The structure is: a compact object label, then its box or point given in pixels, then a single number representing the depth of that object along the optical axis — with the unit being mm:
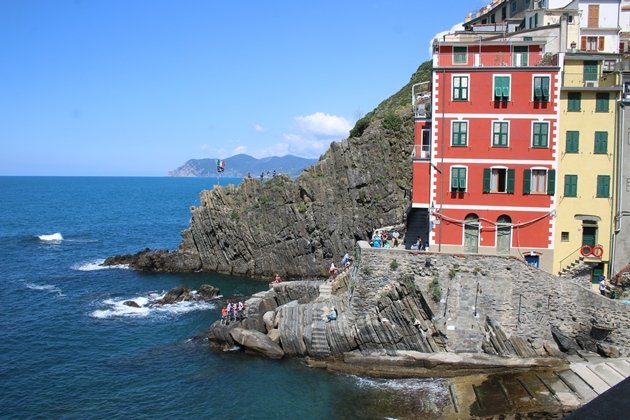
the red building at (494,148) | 37500
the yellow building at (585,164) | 37531
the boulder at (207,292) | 56188
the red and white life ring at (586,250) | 37812
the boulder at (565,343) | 34750
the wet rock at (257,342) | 38656
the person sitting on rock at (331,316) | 39031
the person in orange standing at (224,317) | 43244
